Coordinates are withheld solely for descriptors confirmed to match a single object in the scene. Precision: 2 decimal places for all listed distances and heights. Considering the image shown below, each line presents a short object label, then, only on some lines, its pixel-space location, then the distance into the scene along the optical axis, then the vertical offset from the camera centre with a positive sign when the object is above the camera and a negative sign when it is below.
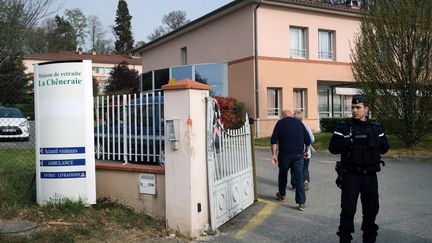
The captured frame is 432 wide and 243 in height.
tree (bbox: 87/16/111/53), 84.19 +15.62
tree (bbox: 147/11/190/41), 79.12 +16.98
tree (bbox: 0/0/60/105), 7.81 +1.47
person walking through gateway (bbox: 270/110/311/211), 8.29 -0.51
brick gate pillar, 6.20 -0.55
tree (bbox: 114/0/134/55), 89.50 +17.70
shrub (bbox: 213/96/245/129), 23.33 +0.41
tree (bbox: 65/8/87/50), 80.88 +17.25
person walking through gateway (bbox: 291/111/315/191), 9.38 -0.95
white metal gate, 6.58 -0.79
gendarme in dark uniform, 5.25 -0.50
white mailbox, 6.71 -0.92
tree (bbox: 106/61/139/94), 52.34 +4.73
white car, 11.34 -0.17
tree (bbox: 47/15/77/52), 77.94 +14.54
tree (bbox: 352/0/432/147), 14.90 +1.68
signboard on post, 6.96 -0.19
